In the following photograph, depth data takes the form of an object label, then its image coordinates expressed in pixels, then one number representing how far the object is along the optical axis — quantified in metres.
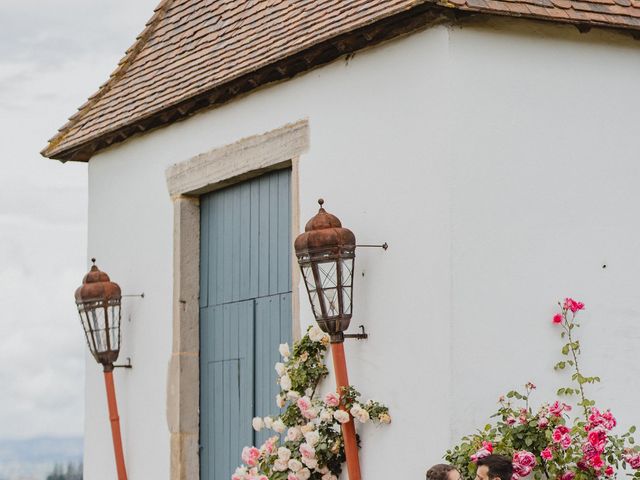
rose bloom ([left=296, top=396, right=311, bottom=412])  14.34
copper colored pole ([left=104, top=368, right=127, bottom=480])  18.15
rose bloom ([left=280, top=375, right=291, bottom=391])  14.76
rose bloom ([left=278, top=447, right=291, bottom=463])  14.40
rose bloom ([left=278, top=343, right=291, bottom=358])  14.85
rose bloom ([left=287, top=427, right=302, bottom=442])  14.43
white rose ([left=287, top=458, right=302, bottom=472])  14.26
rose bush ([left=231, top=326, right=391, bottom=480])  13.96
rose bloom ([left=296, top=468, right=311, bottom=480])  14.26
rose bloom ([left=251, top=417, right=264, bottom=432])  15.01
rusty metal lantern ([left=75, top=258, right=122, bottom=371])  18.07
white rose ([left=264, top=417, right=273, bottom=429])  14.84
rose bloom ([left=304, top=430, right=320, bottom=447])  14.19
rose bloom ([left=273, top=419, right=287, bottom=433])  14.60
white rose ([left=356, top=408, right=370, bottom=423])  13.71
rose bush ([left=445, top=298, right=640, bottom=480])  12.64
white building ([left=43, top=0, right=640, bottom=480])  13.36
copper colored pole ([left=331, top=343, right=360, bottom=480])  13.88
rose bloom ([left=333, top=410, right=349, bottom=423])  13.71
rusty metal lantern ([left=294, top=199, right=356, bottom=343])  13.83
